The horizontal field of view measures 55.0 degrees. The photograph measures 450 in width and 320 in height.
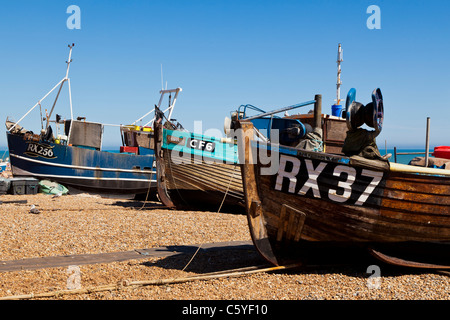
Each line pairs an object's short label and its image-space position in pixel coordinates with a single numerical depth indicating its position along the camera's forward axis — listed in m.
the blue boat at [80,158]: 18.34
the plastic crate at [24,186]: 16.77
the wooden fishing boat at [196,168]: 12.55
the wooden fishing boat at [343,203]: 5.95
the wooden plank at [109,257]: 6.55
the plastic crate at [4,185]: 16.45
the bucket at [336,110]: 12.66
